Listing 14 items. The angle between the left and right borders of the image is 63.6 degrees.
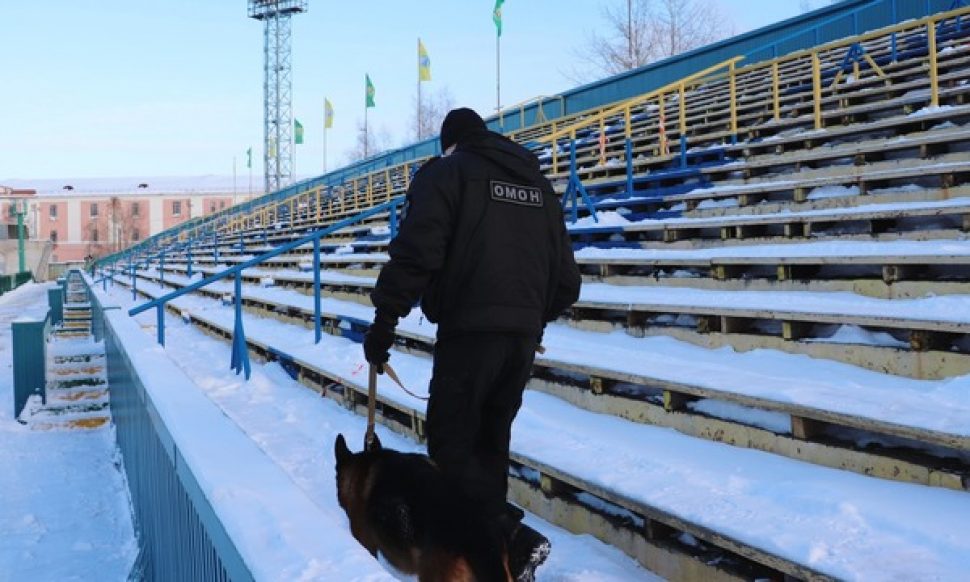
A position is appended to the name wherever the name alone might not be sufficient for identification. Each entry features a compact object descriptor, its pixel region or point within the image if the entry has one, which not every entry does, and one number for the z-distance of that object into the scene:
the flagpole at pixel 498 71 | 26.95
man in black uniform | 2.49
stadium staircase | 7.16
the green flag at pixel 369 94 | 37.78
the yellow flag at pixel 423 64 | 33.28
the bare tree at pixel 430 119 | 58.58
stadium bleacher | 2.89
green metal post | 53.65
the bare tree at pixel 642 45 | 36.00
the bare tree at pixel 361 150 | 70.00
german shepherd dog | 2.15
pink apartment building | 76.69
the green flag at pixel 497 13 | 26.26
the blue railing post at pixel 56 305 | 14.84
